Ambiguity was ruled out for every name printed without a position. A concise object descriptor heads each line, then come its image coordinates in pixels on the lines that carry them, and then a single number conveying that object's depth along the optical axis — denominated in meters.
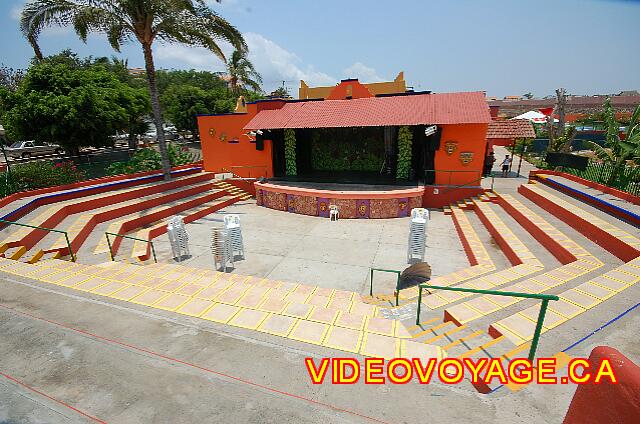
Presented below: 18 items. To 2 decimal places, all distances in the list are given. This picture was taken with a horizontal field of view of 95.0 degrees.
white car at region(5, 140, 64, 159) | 27.50
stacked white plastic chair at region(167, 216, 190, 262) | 9.46
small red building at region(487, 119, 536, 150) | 16.89
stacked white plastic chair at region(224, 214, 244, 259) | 9.49
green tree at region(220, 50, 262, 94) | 32.59
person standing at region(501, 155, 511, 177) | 18.12
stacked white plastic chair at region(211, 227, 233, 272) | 8.73
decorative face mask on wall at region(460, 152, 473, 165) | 14.29
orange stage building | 13.81
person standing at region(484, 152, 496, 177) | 18.41
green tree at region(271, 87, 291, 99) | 54.69
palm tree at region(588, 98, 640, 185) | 11.22
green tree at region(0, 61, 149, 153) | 16.17
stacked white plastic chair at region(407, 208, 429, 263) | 8.88
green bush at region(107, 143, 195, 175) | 15.65
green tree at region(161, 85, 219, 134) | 37.72
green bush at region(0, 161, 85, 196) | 11.28
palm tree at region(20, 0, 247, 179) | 11.92
